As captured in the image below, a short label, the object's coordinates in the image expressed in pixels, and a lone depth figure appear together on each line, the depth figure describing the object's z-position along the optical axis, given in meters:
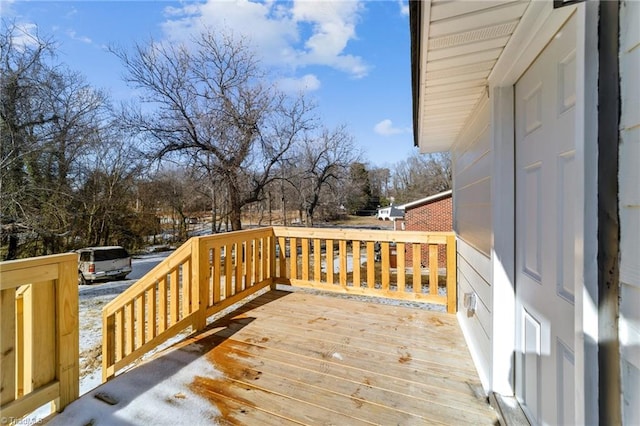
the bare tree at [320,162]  15.67
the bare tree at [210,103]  10.59
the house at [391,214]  19.75
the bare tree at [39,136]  8.80
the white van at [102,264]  9.93
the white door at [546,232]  1.12
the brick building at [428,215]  14.97
